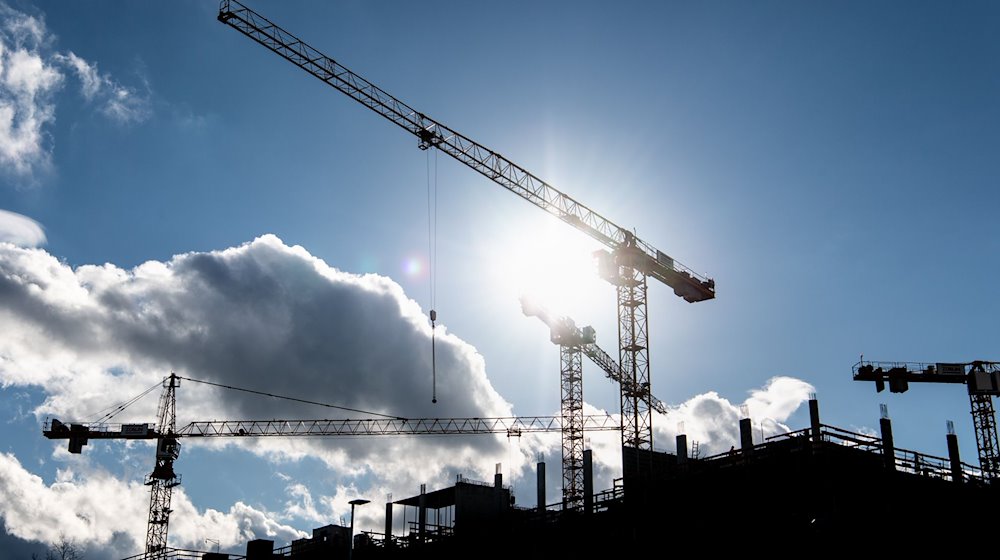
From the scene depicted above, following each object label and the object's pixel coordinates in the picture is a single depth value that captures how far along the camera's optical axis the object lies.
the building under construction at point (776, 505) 49.25
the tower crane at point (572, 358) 117.81
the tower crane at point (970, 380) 108.06
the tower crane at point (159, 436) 127.44
